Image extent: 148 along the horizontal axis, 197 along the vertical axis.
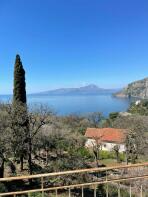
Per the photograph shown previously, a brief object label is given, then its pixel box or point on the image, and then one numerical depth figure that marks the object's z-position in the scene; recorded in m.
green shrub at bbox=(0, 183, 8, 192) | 6.75
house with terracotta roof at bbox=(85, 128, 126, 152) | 23.35
